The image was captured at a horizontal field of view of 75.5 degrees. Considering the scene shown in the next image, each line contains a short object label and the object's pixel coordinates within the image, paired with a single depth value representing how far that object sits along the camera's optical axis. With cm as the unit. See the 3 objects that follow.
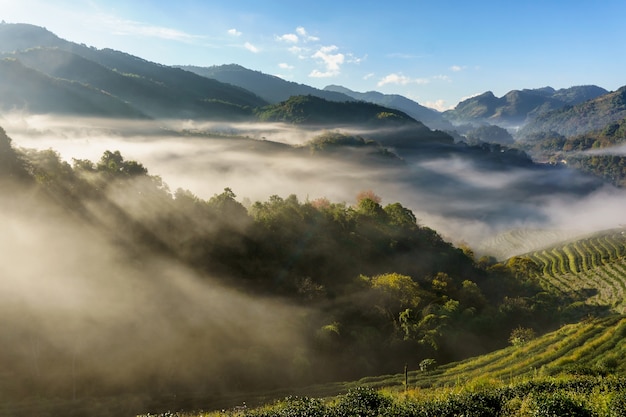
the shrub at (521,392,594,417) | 1738
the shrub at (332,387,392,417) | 1981
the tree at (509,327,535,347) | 4822
